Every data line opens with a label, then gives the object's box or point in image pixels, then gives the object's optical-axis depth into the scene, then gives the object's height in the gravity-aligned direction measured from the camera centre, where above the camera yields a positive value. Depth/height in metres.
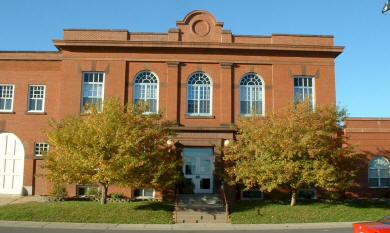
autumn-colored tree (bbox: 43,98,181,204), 16.28 +0.27
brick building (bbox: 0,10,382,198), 22.58 +5.09
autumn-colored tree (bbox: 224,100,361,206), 17.33 +0.46
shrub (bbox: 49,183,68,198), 20.19 -1.93
